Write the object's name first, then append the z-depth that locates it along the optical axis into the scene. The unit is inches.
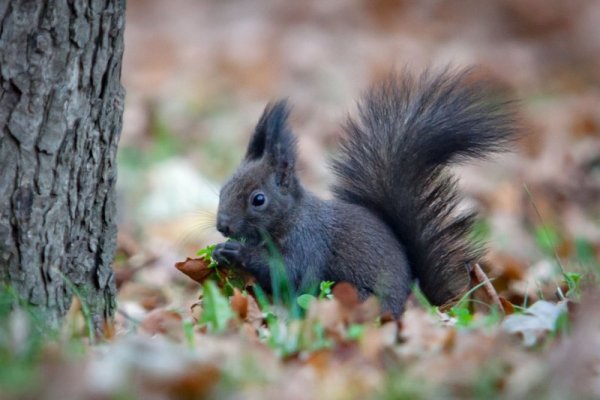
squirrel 299.1
